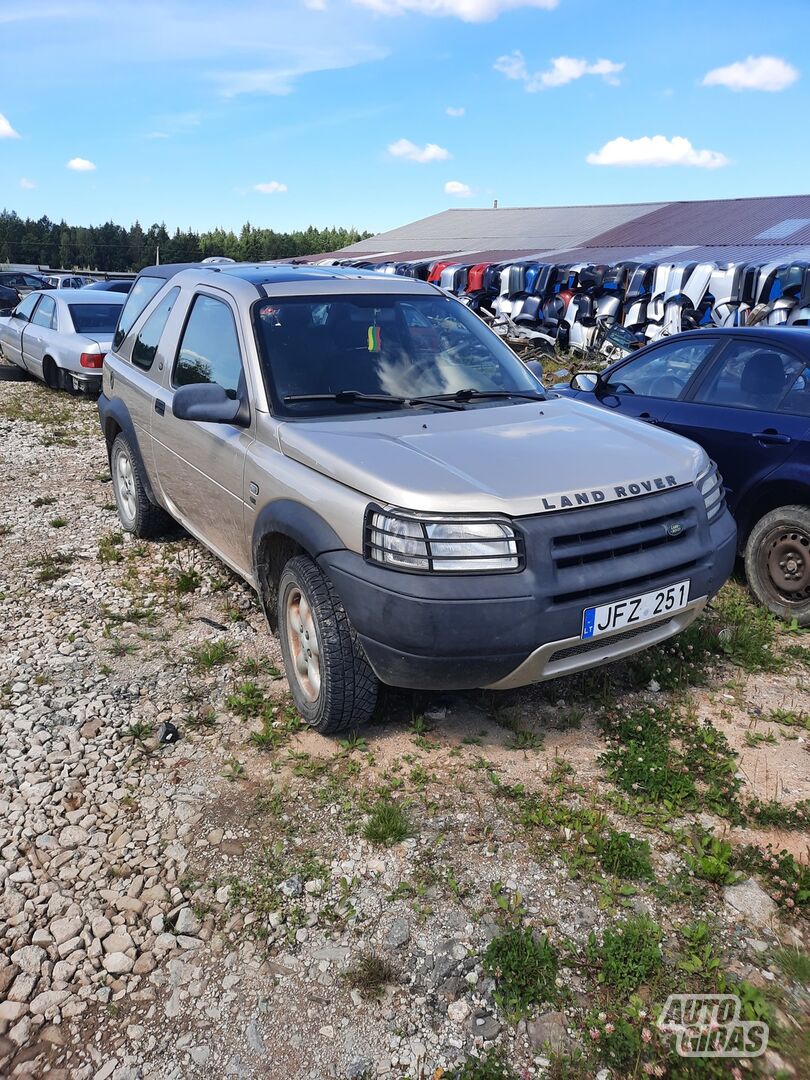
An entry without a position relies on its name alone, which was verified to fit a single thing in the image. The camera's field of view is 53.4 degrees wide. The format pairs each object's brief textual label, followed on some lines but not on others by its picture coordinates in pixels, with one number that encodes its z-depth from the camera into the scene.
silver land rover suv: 2.97
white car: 11.90
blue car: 4.68
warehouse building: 19.34
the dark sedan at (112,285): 23.91
